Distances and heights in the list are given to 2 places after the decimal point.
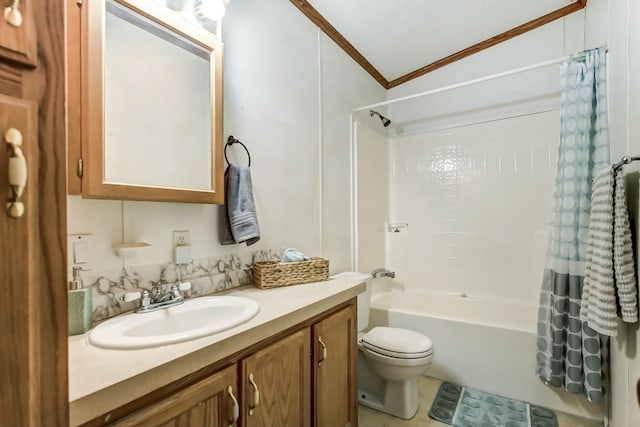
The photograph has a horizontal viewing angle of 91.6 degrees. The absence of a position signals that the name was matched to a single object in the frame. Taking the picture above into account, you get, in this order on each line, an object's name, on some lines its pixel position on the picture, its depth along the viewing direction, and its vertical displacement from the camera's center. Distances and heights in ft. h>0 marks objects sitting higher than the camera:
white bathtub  6.47 -3.07
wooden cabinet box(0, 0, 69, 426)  1.45 -0.03
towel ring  4.90 +1.11
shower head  9.28 +2.81
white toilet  5.82 -2.96
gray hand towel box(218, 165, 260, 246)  4.67 +0.00
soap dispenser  2.90 -0.92
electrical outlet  4.17 -0.36
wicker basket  4.88 -1.01
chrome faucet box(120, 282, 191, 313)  3.55 -1.04
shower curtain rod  6.36 +2.96
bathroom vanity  2.16 -1.46
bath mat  5.93 -4.04
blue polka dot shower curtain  5.76 -0.48
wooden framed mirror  3.14 +1.28
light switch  3.19 -0.40
